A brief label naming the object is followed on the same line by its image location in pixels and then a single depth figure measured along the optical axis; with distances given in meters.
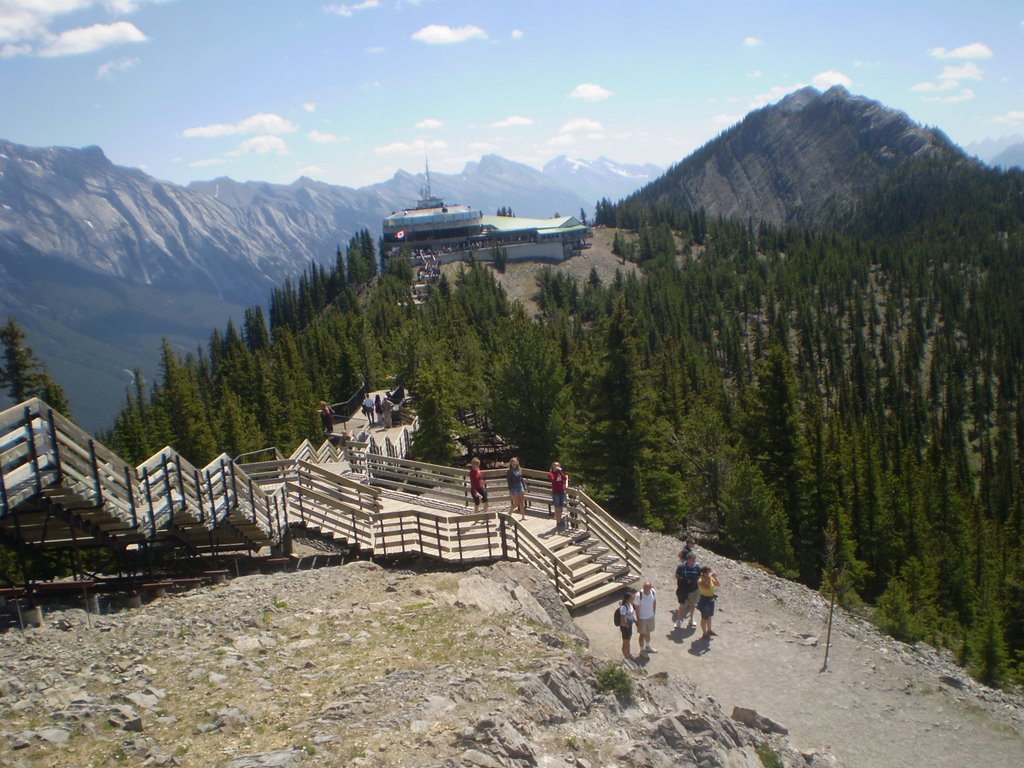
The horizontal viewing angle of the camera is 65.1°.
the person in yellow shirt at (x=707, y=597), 17.52
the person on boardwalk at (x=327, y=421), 33.79
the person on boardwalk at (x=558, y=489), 20.50
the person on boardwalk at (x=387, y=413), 42.74
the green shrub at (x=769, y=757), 12.96
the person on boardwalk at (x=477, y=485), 21.09
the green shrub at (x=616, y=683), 12.41
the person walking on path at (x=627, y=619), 16.11
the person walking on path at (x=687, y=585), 17.95
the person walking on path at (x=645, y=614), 16.45
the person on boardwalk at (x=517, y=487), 20.98
